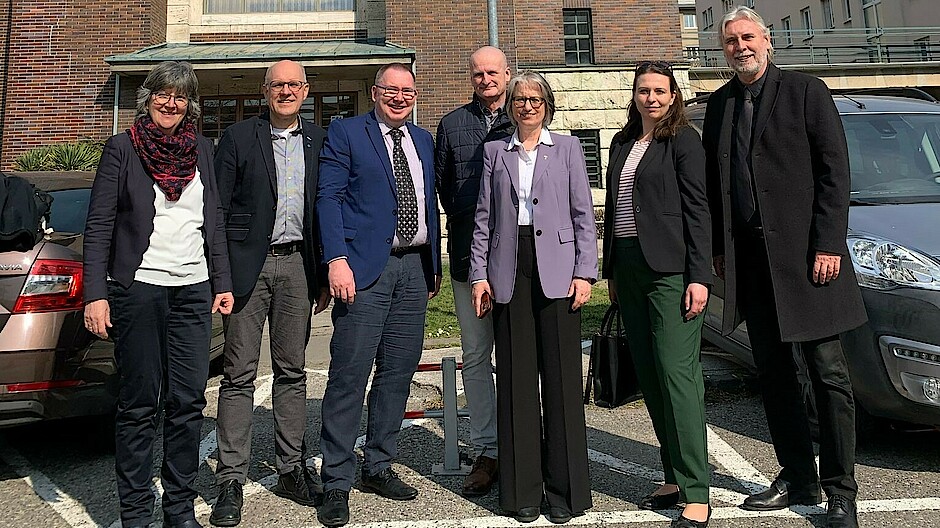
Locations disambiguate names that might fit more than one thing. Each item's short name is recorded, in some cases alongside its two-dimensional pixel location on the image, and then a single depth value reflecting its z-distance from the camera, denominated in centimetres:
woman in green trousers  314
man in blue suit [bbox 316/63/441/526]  335
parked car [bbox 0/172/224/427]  340
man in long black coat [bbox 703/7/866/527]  313
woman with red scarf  294
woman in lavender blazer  324
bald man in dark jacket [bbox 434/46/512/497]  365
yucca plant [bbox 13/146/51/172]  1490
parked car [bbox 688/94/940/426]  334
